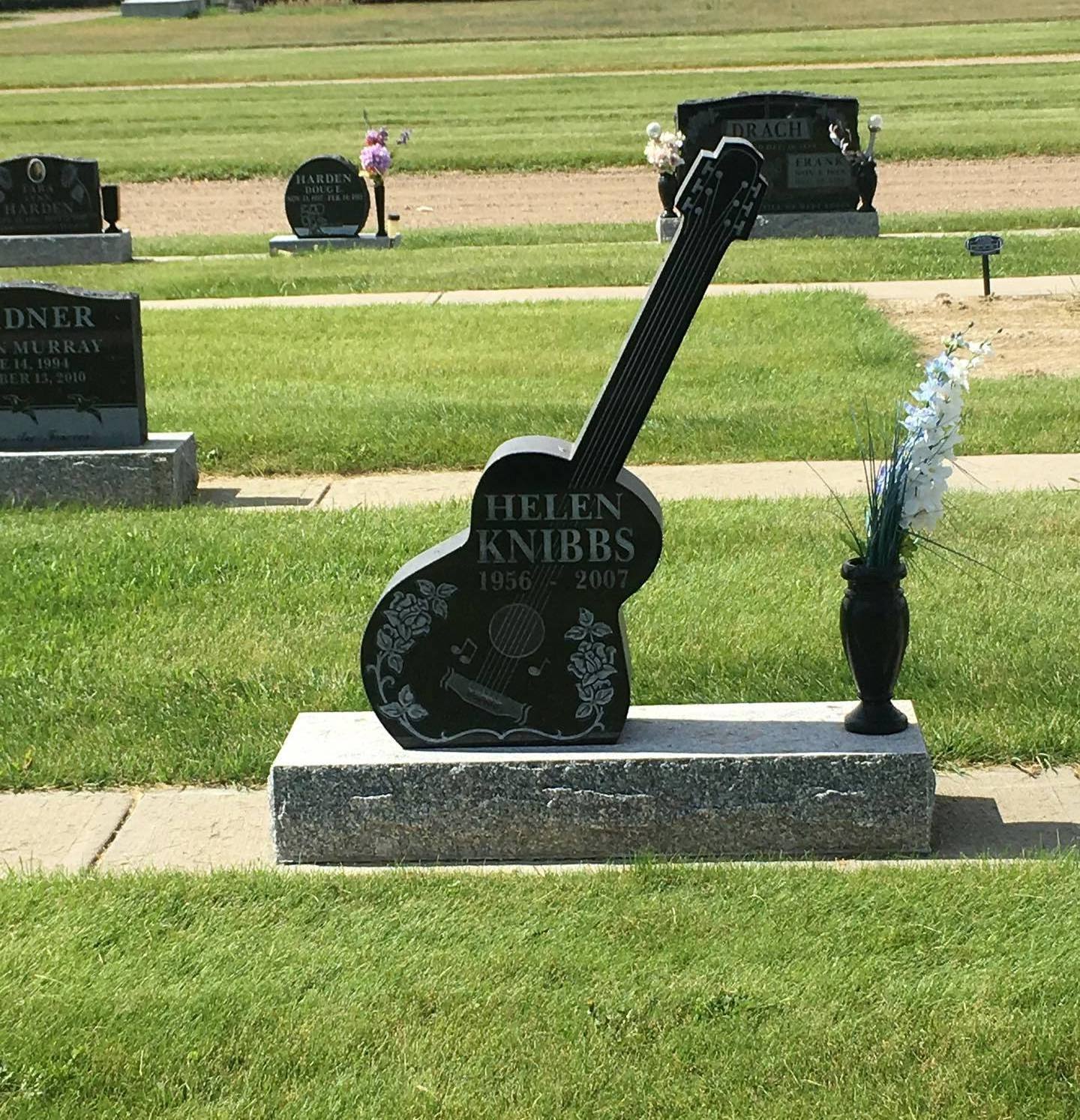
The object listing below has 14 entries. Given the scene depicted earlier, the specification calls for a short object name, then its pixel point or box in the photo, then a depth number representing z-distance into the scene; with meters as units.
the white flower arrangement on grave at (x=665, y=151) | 20.94
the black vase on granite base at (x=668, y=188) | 20.84
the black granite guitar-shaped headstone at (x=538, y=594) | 5.29
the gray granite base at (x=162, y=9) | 76.38
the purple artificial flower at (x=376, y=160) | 22.05
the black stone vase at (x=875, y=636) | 5.32
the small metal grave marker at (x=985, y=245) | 14.61
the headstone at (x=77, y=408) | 9.81
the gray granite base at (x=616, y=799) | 5.28
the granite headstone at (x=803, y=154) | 21.00
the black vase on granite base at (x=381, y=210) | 22.33
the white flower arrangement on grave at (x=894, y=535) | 5.31
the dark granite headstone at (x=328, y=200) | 21.95
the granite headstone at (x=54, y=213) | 22.11
